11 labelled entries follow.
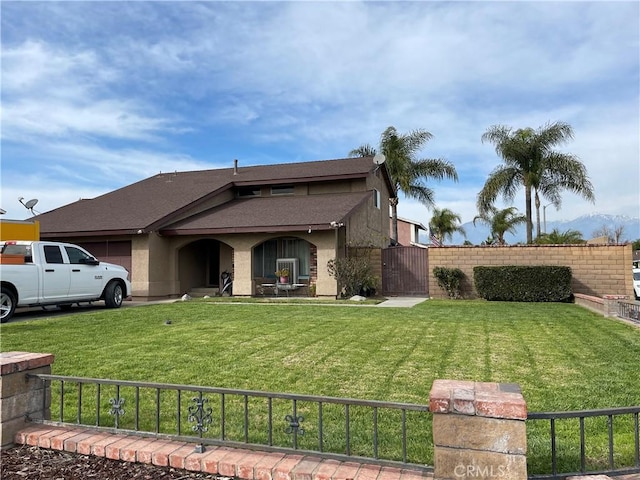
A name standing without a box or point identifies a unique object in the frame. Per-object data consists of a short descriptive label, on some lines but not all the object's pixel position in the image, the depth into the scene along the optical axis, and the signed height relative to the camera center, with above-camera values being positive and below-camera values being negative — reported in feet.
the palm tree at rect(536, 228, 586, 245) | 105.09 +5.66
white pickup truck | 34.58 -0.93
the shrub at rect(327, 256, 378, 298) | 54.39 -1.44
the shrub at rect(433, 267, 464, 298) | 55.67 -2.28
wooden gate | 58.95 -1.30
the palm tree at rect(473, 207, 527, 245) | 120.47 +10.72
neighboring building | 142.31 +10.15
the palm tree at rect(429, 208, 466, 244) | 152.87 +13.03
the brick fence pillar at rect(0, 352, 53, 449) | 11.80 -3.53
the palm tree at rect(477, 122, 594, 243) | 78.33 +16.48
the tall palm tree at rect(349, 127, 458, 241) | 93.61 +20.38
